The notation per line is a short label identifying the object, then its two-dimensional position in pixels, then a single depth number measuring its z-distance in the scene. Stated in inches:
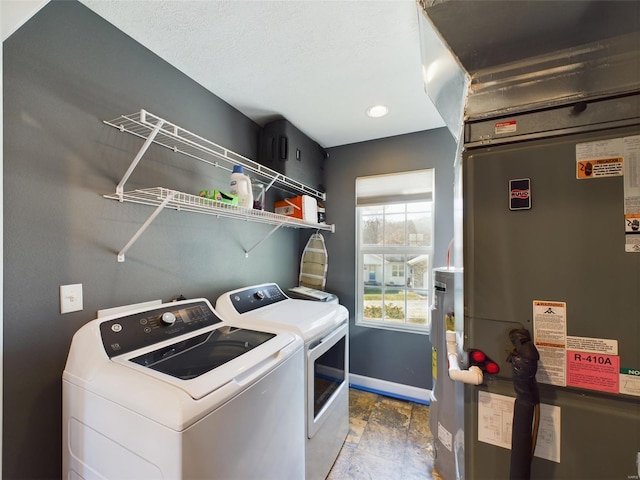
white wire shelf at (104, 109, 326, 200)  44.8
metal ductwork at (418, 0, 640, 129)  25.7
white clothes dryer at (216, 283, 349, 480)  54.0
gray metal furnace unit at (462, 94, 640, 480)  24.8
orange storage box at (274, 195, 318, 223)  86.3
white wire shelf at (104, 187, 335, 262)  44.8
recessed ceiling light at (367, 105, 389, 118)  76.7
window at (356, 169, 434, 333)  94.4
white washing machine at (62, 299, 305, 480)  29.2
